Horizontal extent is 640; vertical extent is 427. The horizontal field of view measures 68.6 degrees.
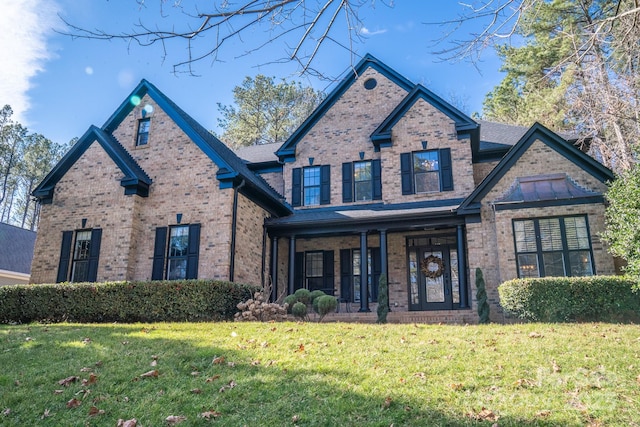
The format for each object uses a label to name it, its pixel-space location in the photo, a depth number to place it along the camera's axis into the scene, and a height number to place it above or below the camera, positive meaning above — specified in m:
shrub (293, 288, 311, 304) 12.91 +0.08
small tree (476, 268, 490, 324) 11.52 +0.00
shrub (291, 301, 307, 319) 11.58 -0.26
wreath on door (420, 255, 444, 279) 15.20 +1.02
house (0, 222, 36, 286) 22.72 +2.25
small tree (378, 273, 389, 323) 12.67 -0.03
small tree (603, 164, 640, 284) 9.38 +1.64
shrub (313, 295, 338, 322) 11.80 -0.13
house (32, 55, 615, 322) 12.67 +2.83
